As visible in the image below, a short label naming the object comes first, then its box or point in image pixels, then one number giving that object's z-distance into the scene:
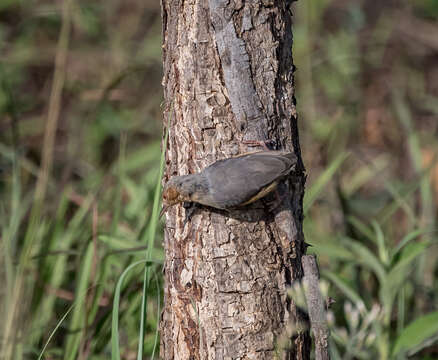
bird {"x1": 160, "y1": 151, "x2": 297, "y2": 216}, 5.40
